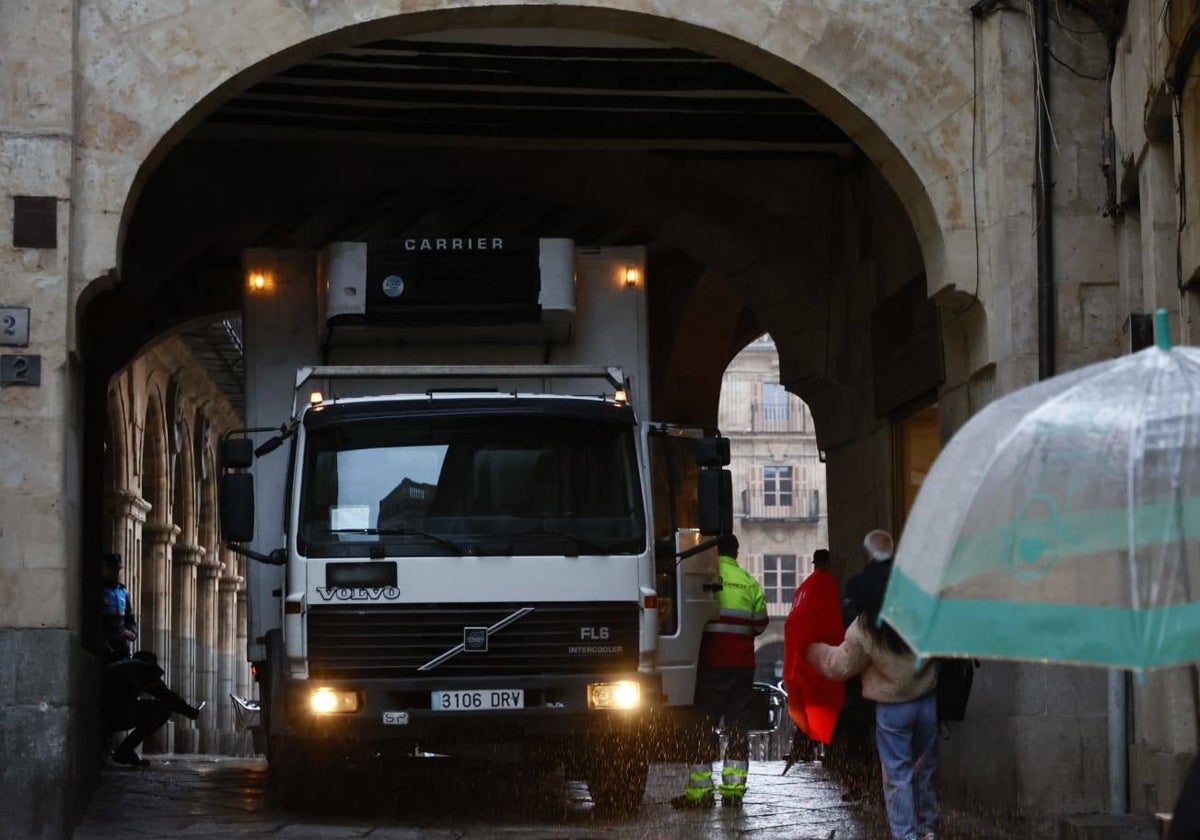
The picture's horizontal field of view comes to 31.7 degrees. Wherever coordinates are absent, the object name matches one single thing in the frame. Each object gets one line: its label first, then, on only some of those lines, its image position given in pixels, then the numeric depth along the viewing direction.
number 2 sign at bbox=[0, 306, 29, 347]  11.43
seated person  17.33
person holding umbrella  9.76
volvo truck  11.58
